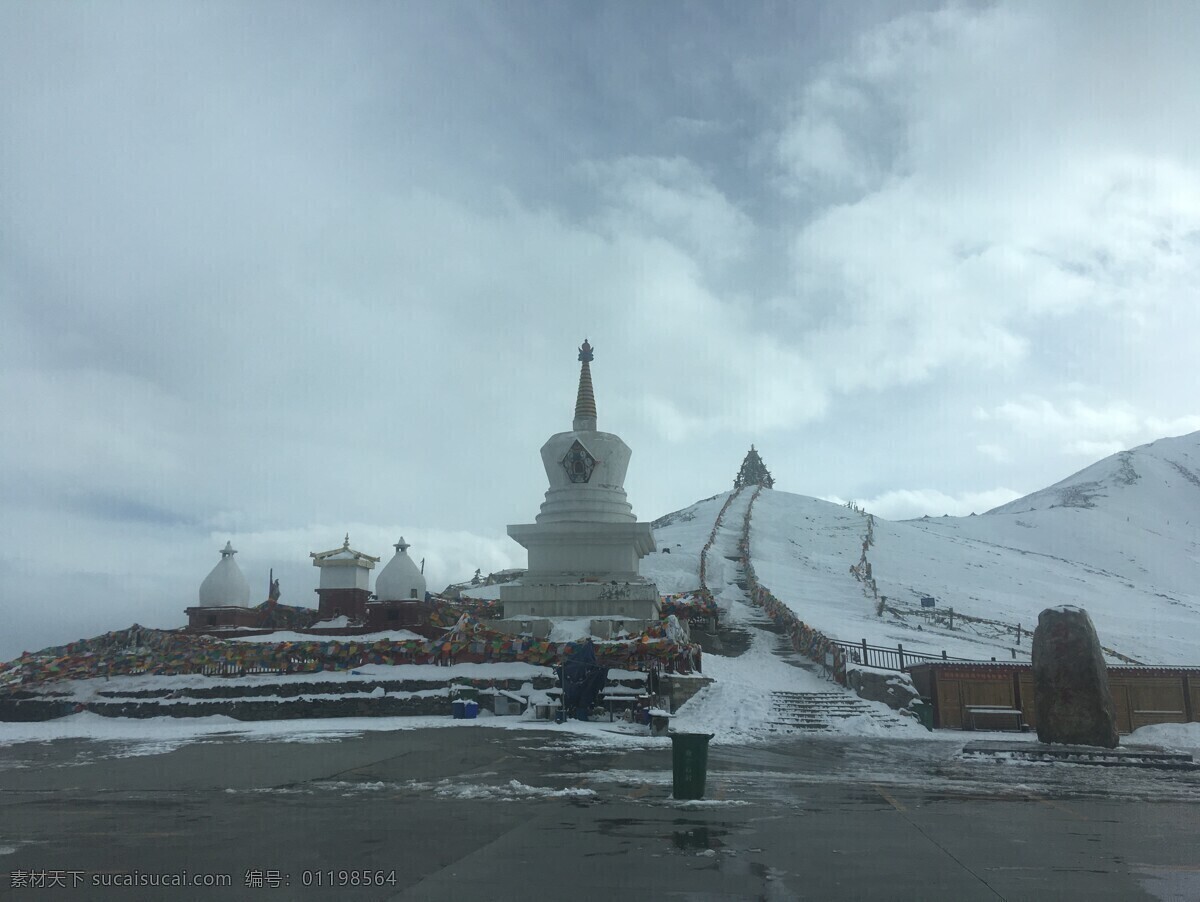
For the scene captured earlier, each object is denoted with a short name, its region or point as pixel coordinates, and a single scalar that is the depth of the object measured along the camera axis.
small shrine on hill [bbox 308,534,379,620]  35.84
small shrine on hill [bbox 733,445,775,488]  117.69
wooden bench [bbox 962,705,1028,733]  21.17
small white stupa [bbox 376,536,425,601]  34.03
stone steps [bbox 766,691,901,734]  20.80
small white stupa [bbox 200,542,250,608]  34.78
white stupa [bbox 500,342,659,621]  31.62
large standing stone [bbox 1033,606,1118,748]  16.97
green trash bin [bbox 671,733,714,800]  10.44
